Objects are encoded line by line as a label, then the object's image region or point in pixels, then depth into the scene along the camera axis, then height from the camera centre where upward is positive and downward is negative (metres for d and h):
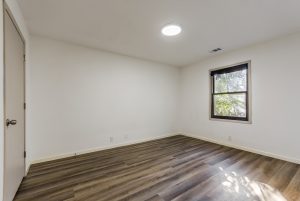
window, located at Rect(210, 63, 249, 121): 3.46 +0.20
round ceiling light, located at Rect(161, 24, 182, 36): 2.47 +1.28
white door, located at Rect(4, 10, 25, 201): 1.48 -0.12
